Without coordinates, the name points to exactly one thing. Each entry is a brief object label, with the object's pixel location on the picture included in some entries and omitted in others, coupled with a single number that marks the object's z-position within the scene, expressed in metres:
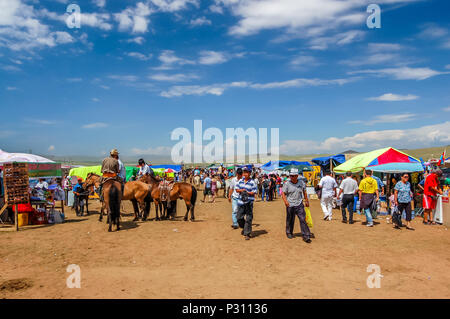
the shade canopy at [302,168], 23.61
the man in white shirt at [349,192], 11.32
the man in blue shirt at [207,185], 21.27
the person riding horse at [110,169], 10.88
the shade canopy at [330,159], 23.17
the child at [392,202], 11.12
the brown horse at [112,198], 10.02
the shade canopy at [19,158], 14.10
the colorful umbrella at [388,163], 14.14
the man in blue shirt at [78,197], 14.12
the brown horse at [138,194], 11.85
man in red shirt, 11.64
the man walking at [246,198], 8.98
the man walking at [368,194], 10.98
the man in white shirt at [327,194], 12.60
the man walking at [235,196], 9.71
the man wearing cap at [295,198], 8.55
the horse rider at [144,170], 13.06
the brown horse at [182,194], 11.95
